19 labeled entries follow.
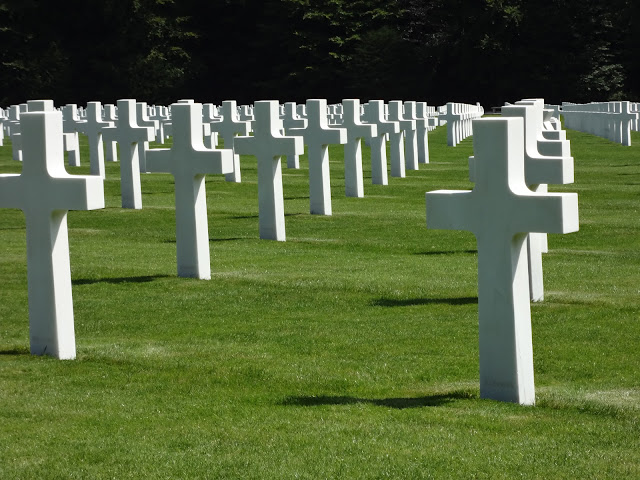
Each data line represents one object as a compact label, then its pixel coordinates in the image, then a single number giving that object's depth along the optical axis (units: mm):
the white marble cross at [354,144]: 20094
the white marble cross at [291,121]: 24381
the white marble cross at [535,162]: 8602
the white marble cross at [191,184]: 11916
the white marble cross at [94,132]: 22969
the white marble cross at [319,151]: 17531
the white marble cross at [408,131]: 25750
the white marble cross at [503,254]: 6922
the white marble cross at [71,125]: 24734
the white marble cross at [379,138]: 22875
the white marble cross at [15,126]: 19192
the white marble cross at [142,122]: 22578
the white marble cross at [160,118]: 34000
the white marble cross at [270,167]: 14922
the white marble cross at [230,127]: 20630
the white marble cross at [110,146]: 28953
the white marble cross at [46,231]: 8352
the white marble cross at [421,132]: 29188
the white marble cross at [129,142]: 18297
